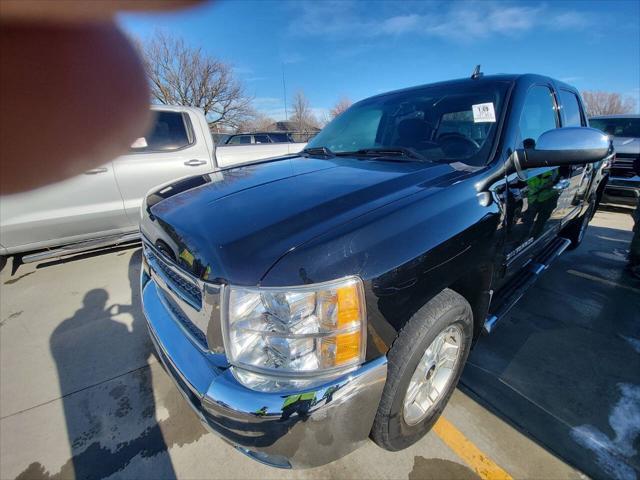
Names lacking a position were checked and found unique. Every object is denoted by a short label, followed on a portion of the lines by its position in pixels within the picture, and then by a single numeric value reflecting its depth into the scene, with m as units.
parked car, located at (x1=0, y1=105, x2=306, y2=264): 3.44
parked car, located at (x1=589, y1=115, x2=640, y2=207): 6.13
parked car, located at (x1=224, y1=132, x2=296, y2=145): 11.07
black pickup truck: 1.05
